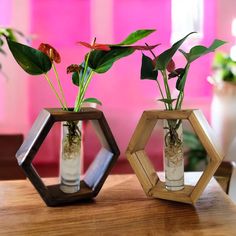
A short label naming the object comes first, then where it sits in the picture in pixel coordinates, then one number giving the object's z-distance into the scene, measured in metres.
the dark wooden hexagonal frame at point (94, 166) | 0.88
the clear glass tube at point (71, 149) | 0.94
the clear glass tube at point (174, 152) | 0.94
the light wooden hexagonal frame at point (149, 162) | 0.90
